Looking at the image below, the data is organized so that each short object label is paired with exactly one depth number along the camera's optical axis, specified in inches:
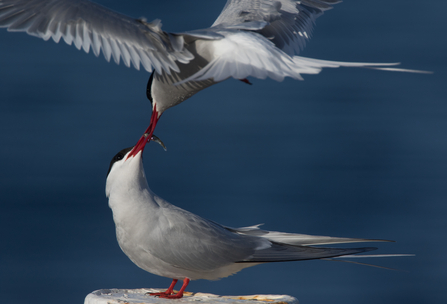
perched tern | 311.4
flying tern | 307.8
